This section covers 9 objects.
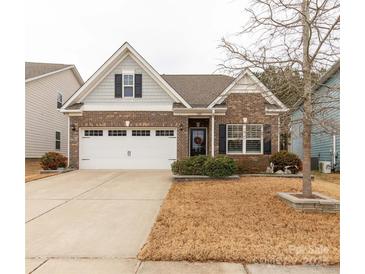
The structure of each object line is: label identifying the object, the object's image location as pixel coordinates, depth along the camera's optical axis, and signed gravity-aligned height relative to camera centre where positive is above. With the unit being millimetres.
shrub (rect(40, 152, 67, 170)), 14922 -1302
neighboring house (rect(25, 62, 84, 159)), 20125 +2201
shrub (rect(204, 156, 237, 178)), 12109 -1293
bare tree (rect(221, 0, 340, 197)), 7129 +2192
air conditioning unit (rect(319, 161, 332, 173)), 16047 -1673
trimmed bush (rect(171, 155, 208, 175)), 12430 -1317
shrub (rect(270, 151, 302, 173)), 13933 -1168
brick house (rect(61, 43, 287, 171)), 15727 +910
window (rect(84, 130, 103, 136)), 16291 +144
